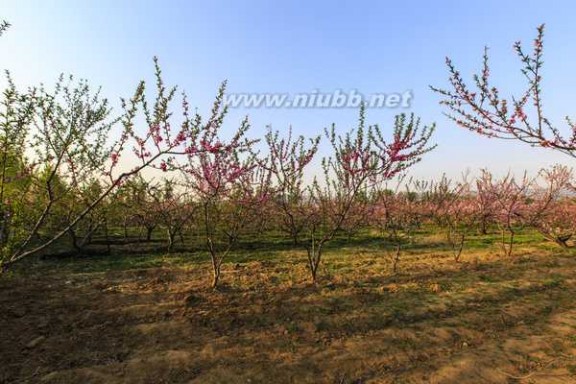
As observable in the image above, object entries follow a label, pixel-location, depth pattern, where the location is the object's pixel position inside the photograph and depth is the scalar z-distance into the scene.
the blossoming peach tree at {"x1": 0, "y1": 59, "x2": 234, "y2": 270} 4.64
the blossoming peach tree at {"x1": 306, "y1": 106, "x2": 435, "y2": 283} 7.41
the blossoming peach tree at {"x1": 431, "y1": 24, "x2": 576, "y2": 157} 3.04
